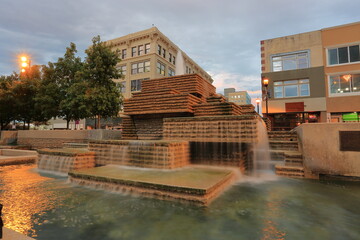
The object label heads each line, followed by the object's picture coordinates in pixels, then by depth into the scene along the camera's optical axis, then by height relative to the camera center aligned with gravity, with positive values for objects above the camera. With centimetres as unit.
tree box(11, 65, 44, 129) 2094 +414
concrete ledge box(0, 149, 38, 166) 984 -147
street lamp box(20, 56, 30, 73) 953 +361
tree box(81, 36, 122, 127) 1545 +473
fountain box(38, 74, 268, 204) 481 -86
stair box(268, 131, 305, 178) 709 -104
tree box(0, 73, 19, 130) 2050 +351
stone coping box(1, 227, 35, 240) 240 -137
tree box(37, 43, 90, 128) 1937 +490
